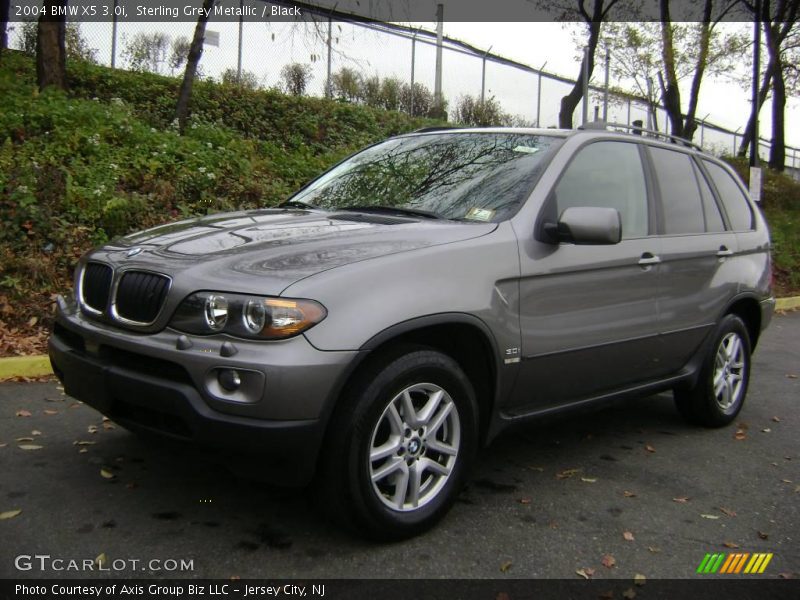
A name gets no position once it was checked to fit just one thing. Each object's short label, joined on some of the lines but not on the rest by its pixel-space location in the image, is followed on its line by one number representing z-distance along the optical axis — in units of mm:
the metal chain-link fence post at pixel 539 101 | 20495
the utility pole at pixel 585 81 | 15234
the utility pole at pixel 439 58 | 16397
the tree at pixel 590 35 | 18891
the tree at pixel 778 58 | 22656
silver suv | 2814
